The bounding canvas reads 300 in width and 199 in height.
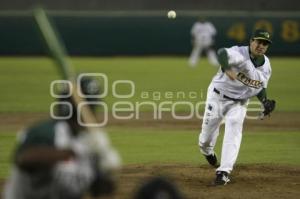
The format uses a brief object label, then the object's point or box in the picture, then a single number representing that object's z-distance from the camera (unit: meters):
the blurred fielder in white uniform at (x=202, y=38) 67.87
